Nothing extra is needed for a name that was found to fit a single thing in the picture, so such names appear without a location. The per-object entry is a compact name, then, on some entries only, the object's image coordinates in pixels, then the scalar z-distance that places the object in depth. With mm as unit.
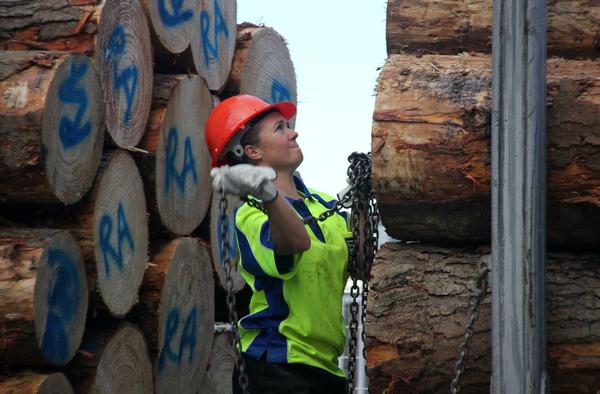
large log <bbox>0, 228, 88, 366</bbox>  8984
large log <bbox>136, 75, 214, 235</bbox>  11242
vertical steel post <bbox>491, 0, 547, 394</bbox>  7160
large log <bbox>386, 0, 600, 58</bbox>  8266
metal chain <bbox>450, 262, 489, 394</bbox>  7195
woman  8844
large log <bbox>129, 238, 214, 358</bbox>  11227
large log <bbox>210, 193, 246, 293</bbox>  12914
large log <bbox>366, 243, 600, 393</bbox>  7645
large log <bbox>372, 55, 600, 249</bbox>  7598
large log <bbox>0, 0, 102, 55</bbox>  9773
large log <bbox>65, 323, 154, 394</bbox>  10109
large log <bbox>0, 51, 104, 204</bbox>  8945
